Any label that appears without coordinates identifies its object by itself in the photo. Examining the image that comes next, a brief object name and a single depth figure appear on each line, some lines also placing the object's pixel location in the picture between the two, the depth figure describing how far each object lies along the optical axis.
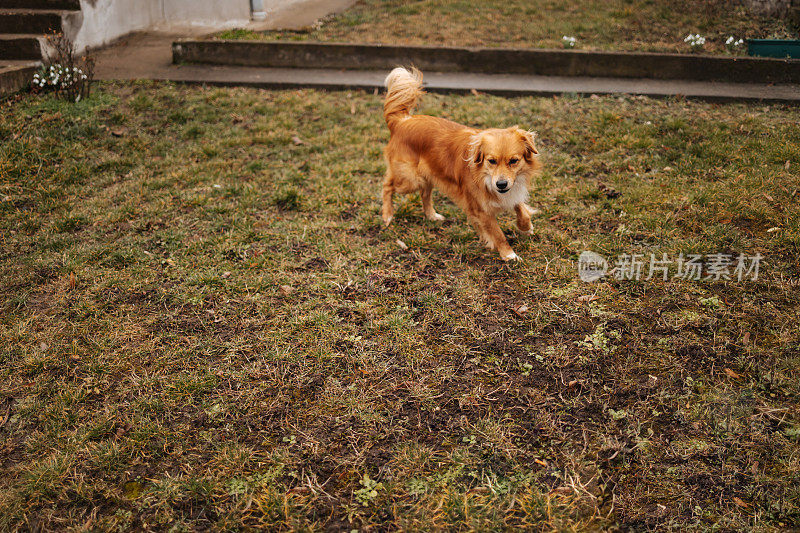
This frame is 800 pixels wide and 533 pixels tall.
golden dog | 3.72
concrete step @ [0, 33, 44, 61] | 7.20
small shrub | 6.68
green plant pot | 7.34
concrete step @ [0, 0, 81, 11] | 8.23
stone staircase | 6.83
